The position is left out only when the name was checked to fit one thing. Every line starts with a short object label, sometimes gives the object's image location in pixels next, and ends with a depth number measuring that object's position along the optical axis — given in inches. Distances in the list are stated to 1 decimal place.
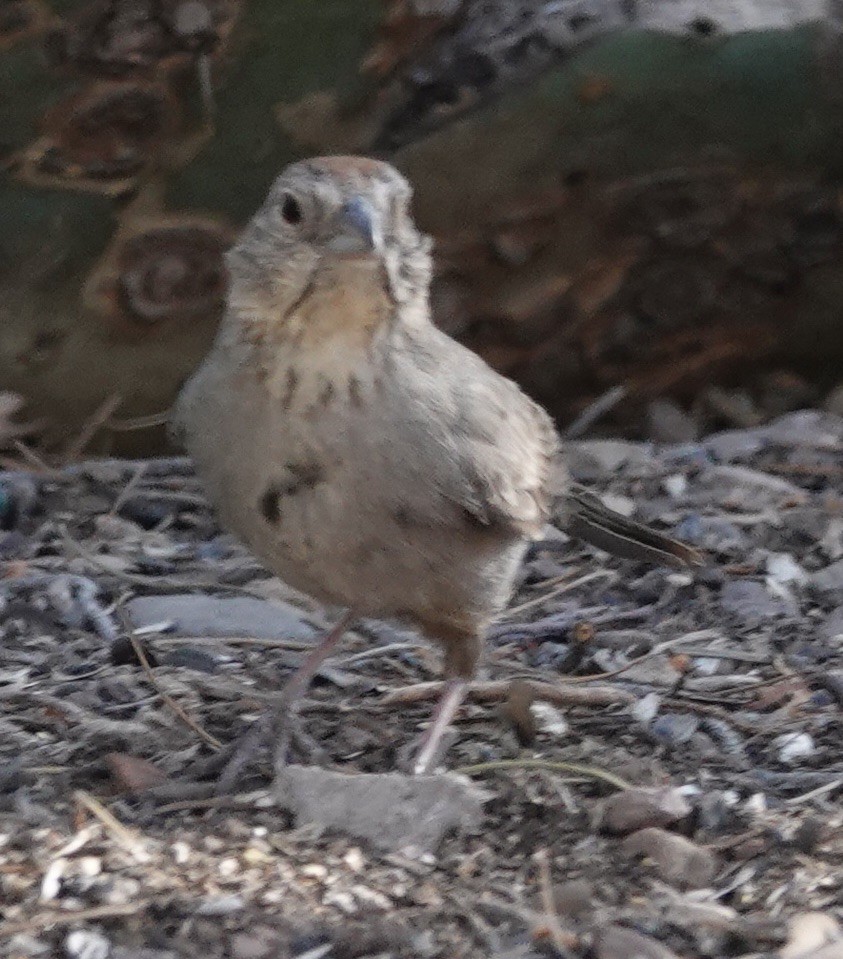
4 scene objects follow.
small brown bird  252.5
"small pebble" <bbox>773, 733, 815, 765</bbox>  286.4
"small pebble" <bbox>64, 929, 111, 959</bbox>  217.9
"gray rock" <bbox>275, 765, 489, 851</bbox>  249.9
